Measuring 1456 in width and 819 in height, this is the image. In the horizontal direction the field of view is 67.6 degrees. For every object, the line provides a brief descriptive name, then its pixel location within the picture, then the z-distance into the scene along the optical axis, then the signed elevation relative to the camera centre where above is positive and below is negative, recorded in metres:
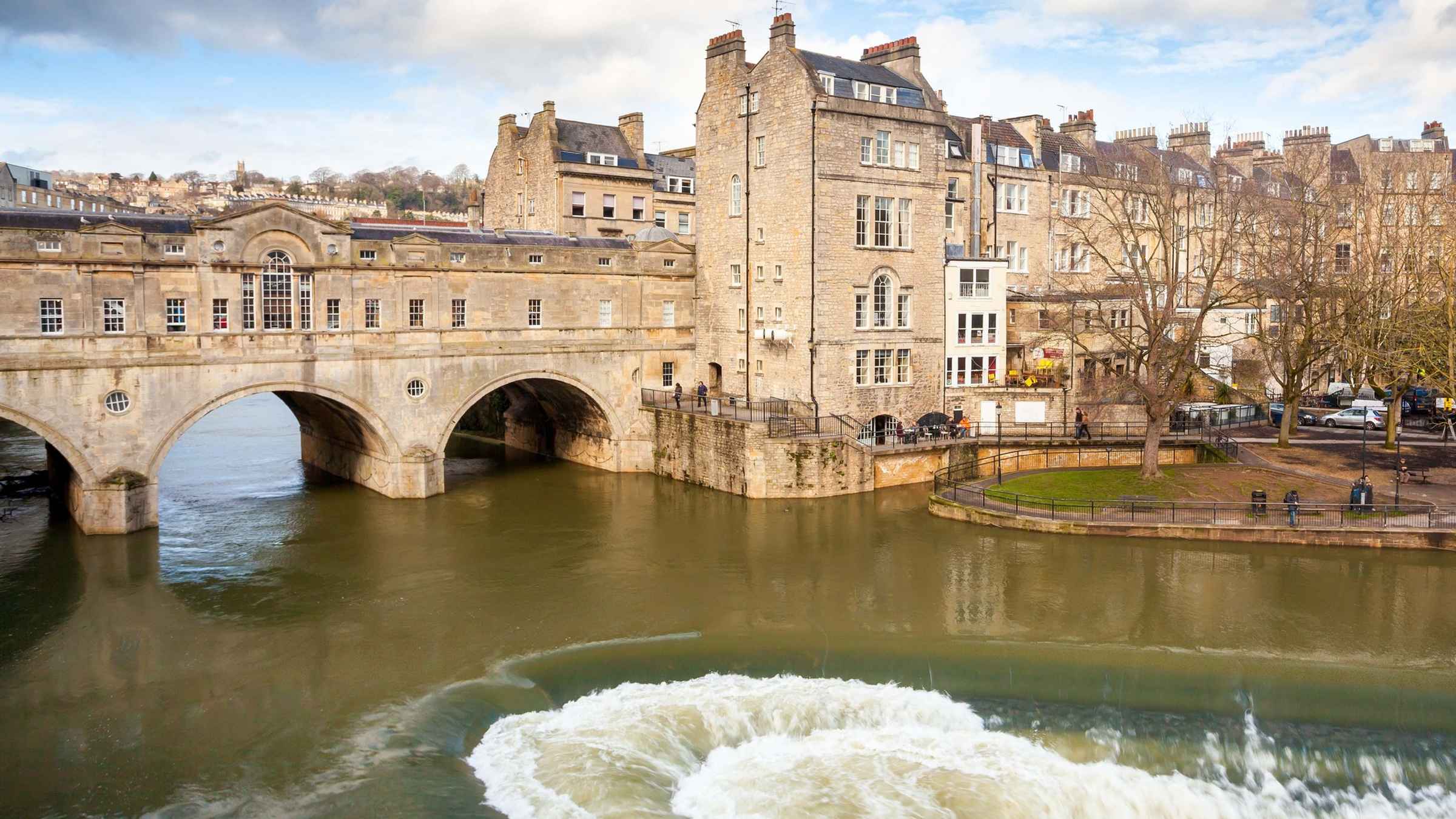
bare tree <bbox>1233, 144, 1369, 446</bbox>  37.00 +2.94
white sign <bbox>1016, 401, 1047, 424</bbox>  41.41 -1.83
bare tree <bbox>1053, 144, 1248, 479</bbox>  35.06 +3.71
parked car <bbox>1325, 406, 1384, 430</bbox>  43.75 -2.26
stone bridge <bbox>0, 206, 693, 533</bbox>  30.52 +0.88
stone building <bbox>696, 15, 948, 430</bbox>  38.78 +4.95
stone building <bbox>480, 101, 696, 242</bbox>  50.56 +8.91
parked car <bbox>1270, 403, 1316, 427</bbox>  46.84 -2.33
